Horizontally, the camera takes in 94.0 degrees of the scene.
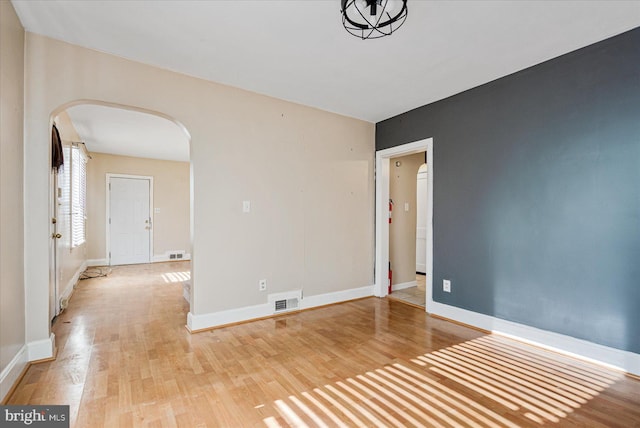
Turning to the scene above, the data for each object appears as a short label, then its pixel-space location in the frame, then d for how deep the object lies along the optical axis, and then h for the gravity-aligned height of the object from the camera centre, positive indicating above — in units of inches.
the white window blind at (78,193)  180.2 +13.2
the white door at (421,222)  240.7 -7.1
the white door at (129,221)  269.6 -7.3
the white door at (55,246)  126.8 -15.0
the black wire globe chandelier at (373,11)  67.2 +47.8
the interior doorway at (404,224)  181.6 -7.0
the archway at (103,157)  135.9 +37.9
